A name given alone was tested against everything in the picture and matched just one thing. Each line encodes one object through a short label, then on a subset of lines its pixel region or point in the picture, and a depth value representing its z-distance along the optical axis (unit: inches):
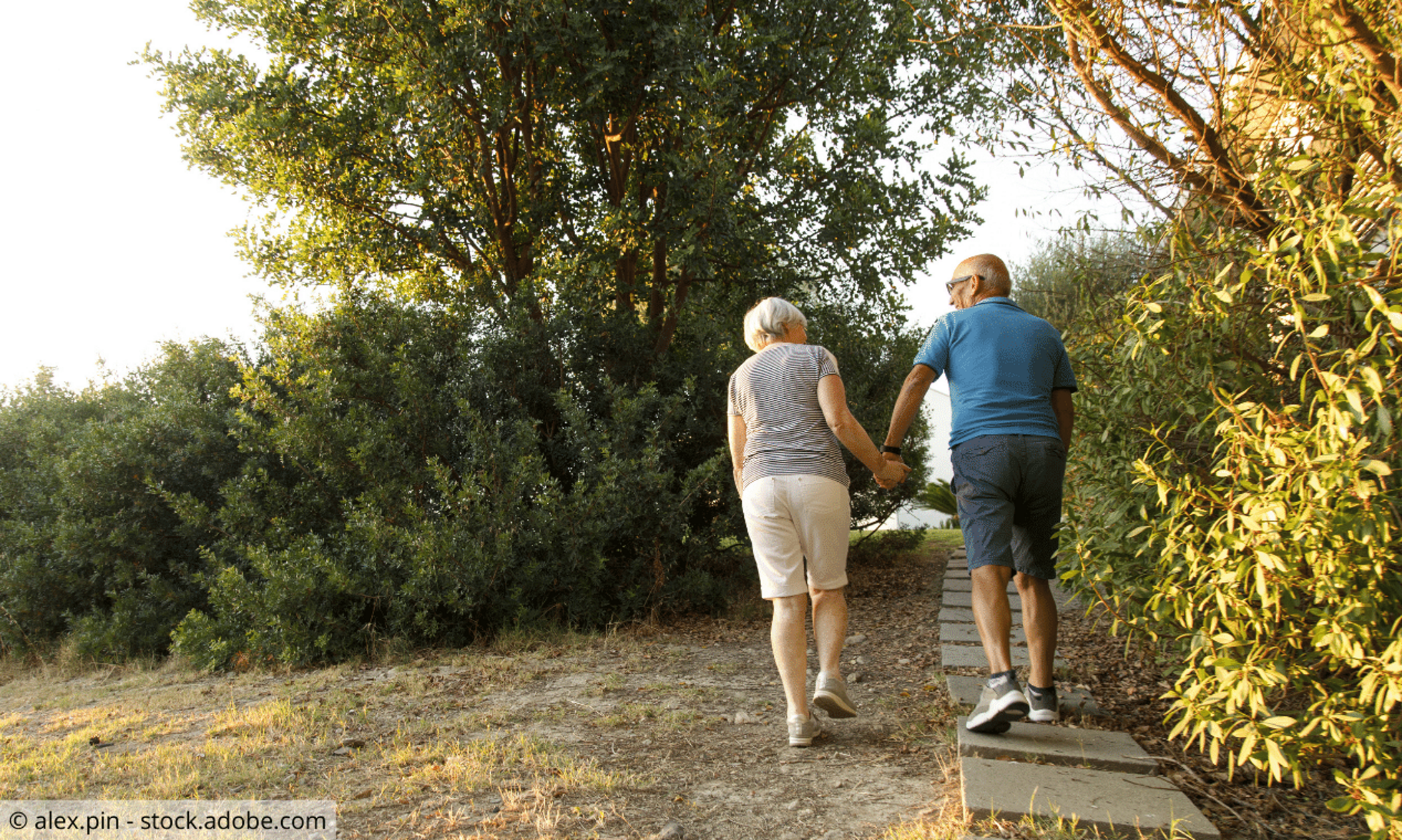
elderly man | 129.3
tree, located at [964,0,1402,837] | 75.7
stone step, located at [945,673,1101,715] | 143.4
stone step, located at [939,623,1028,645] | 202.2
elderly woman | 137.1
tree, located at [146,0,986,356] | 271.0
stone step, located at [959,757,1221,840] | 96.4
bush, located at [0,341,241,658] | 283.4
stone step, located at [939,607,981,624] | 229.9
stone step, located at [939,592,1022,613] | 255.6
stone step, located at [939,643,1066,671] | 179.0
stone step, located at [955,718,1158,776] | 116.0
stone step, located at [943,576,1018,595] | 285.7
